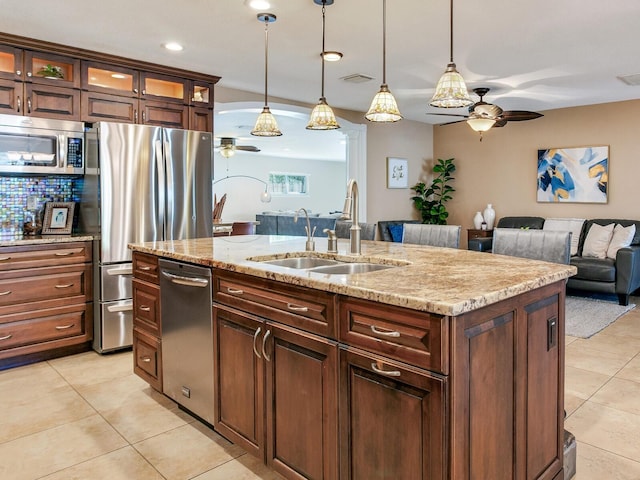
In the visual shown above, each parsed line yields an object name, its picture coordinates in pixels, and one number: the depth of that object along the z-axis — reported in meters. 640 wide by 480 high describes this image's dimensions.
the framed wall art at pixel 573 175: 6.35
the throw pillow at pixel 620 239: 5.60
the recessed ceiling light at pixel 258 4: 3.05
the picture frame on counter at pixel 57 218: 3.99
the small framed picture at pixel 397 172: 7.26
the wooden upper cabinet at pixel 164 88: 4.35
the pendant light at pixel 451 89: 2.34
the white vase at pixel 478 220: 7.31
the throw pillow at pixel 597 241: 5.77
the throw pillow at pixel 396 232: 6.95
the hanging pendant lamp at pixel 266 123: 3.26
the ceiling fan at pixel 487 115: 5.02
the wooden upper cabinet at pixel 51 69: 3.72
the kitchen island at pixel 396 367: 1.41
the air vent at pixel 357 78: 4.81
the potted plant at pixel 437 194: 7.72
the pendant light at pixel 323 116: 3.03
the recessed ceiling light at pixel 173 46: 3.85
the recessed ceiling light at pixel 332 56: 4.04
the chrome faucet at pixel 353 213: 2.50
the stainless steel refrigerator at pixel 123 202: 3.79
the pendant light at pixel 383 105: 2.69
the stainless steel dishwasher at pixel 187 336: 2.39
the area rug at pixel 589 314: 4.41
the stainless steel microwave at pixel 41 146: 3.60
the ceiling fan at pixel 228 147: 9.84
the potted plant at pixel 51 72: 3.79
